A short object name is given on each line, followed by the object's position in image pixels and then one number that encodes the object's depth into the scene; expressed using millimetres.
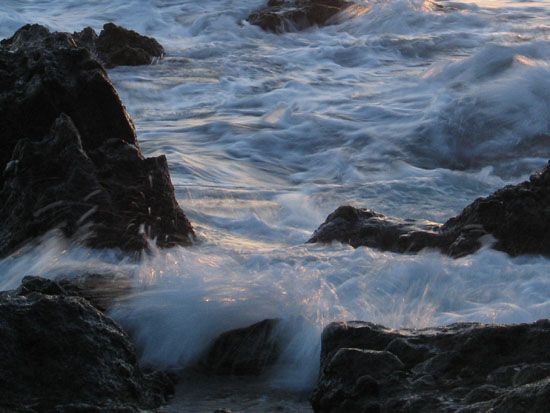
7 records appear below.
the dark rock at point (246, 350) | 7504
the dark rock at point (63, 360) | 5773
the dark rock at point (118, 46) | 25859
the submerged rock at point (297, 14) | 32875
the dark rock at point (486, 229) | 8953
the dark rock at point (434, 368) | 5535
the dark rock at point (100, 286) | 8023
